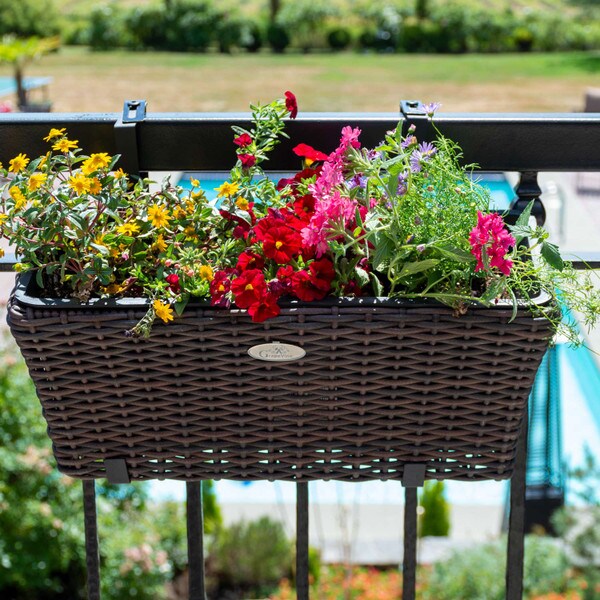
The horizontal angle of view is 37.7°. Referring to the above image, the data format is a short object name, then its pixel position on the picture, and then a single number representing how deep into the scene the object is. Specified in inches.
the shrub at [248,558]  200.7
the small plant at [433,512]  210.1
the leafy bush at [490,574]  177.9
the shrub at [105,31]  944.9
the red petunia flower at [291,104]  36.7
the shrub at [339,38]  936.9
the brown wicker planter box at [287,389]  32.1
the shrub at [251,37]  933.2
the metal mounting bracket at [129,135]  40.0
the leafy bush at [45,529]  146.7
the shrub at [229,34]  933.2
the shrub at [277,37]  936.9
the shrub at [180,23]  936.9
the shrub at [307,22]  944.3
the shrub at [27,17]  875.4
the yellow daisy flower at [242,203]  34.1
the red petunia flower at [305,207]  33.6
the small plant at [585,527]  182.9
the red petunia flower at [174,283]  32.1
